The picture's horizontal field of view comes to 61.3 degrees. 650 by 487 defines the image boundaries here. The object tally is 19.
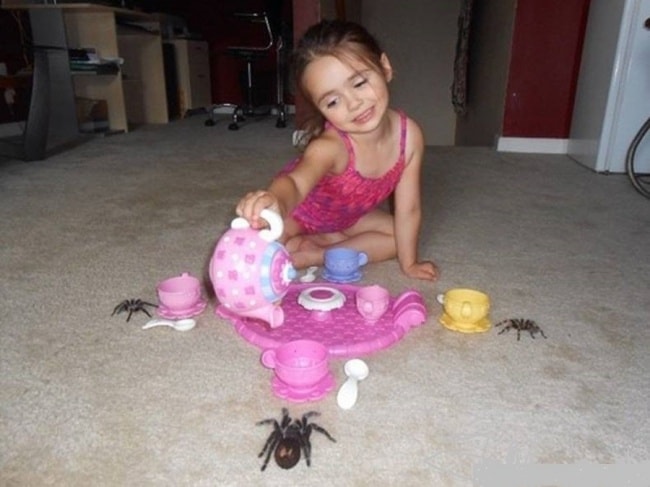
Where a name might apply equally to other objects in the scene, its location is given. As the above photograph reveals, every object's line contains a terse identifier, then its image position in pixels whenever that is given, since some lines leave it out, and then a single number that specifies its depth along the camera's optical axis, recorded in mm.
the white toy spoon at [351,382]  669
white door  1938
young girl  911
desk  2598
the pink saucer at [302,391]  673
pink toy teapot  693
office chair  3315
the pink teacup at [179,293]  890
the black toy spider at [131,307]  920
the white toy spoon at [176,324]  859
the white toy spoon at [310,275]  1066
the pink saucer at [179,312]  891
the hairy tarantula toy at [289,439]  573
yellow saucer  857
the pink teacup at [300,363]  671
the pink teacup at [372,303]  868
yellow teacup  850
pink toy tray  800
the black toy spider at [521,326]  864
